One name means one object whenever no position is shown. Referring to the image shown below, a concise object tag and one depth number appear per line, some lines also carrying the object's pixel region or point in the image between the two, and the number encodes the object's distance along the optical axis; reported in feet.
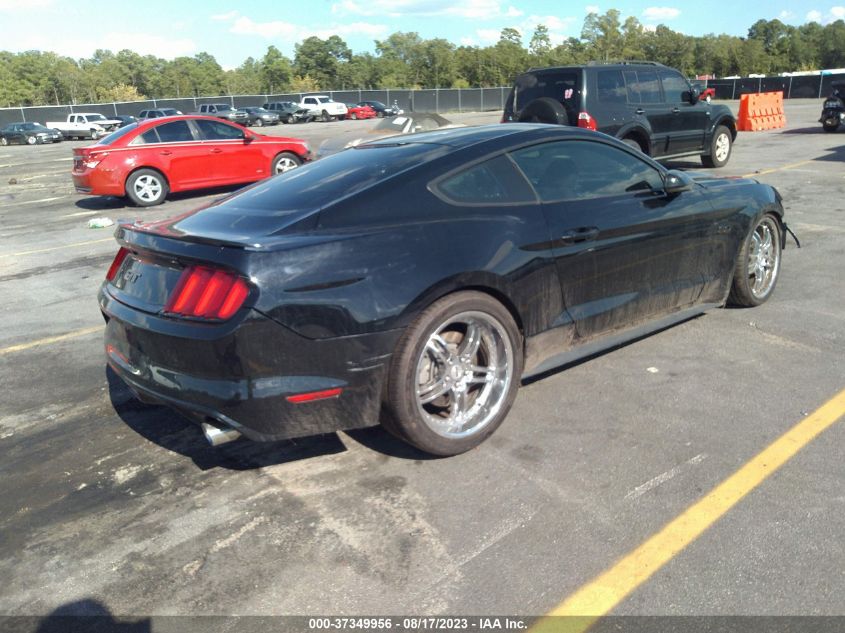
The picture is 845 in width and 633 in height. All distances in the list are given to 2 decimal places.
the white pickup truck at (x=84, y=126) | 146.10
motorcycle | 65.00
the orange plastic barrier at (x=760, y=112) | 75.41
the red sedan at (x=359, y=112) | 169.27
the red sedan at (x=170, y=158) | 41.24
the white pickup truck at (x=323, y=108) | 165.07
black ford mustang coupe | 9.76
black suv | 35.70
